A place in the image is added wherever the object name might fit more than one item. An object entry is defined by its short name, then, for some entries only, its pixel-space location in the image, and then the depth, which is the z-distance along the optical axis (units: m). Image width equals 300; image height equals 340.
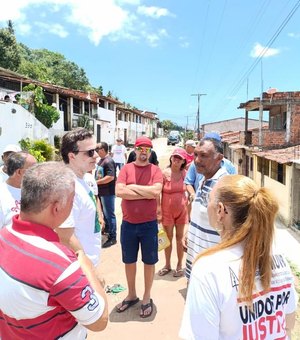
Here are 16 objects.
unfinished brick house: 9.83
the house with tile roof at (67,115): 14.66
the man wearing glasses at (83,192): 2.54
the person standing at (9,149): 4.09
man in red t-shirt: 3.60
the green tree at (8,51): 29.47
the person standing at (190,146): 7.38
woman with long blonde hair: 1.34
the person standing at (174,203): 4.67
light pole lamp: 44.12
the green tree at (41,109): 17.31
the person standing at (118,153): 11.34
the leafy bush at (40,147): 14.54
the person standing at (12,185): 2.82
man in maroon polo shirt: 1.39
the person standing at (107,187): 5.88
